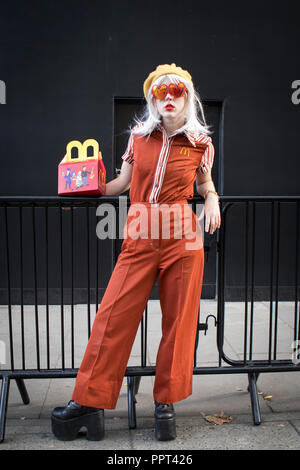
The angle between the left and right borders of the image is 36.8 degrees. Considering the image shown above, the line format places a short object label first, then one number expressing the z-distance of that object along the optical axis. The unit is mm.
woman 2715
